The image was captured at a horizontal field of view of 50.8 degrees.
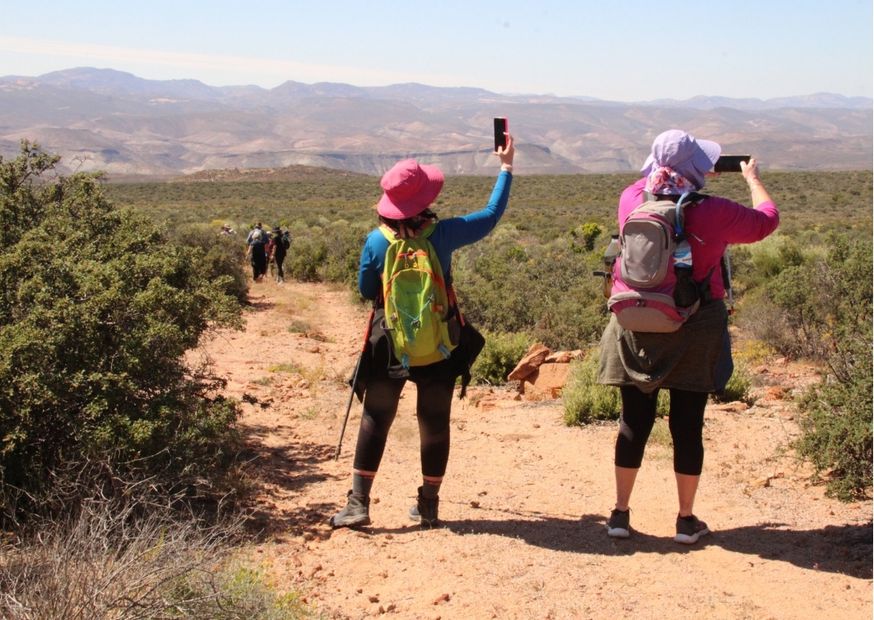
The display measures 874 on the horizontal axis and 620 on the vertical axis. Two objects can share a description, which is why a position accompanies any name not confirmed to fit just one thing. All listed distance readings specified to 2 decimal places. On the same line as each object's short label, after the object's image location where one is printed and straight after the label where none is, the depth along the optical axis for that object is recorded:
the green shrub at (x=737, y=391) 6.82
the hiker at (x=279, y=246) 17.67
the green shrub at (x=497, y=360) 8.60
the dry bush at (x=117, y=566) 2.90
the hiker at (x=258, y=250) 17.38
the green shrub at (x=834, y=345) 4.70
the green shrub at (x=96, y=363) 4.27
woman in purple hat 3.69
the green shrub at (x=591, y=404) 6.47
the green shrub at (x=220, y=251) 15.25
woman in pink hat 4.11
